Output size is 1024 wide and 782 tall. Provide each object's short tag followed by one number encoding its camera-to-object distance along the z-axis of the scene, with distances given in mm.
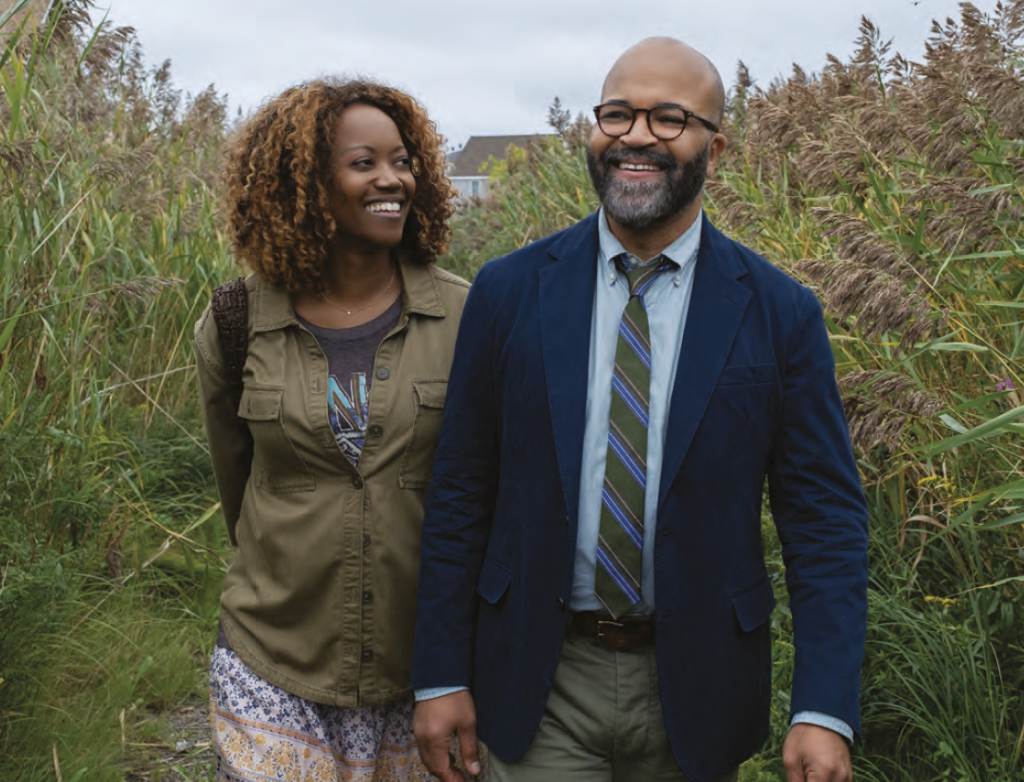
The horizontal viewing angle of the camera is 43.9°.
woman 2926
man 2543
